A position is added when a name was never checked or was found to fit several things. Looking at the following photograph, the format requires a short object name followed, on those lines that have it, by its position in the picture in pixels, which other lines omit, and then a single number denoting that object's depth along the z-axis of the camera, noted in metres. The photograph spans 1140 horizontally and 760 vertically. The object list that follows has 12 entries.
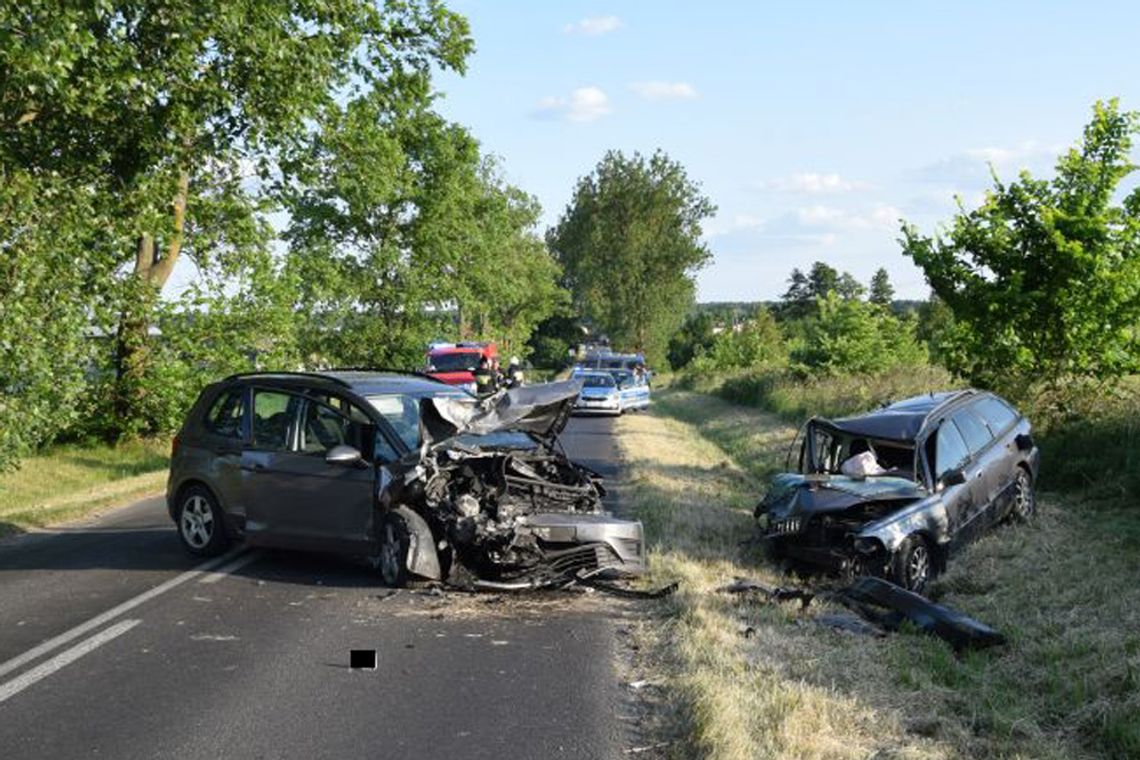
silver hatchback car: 8.62
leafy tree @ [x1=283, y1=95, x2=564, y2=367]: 32.56
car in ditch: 8.85
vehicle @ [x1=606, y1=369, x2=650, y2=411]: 36.91
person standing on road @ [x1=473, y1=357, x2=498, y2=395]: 31.76
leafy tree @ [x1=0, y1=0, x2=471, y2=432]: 15.18
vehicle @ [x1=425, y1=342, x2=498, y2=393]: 33.94
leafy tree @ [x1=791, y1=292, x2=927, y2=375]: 34.44
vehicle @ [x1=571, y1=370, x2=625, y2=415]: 34.78
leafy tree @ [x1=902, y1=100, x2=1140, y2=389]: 14.65
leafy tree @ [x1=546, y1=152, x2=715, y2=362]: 73.38
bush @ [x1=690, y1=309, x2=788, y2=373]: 55.19
